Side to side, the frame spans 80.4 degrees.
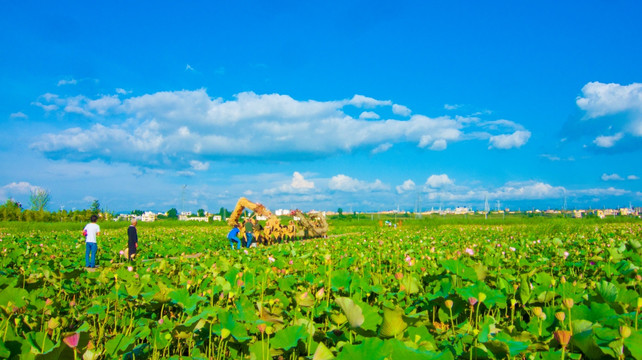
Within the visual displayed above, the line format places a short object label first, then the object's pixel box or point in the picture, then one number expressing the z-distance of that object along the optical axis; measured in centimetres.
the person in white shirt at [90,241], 888
